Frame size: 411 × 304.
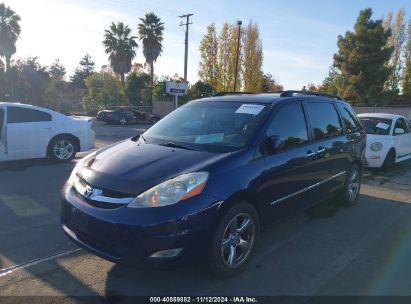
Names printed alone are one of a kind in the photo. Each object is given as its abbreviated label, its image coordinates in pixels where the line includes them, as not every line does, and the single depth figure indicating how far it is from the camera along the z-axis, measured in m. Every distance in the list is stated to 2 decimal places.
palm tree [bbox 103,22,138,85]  46.72
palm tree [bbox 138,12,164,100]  45.94
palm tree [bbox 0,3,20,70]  40.34
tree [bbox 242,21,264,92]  41.62
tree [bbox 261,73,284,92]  55.29
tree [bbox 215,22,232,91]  41.31
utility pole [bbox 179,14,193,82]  32.88
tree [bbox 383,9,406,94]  42.12
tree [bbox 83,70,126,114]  43.66
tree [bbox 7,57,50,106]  40.75
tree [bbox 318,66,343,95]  33.27
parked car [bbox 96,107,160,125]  28.06
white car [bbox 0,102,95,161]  8.41
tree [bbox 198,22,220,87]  41.45
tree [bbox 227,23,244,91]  41.25
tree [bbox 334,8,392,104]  30.62
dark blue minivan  3.22
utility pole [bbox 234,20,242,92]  34.87
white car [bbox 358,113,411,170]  9.06
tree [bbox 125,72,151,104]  43.31
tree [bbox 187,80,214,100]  38.53
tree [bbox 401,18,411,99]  41.32
